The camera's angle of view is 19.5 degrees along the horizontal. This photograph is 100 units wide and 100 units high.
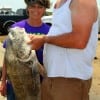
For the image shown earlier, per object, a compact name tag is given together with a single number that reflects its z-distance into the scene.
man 2.24
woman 2.81
